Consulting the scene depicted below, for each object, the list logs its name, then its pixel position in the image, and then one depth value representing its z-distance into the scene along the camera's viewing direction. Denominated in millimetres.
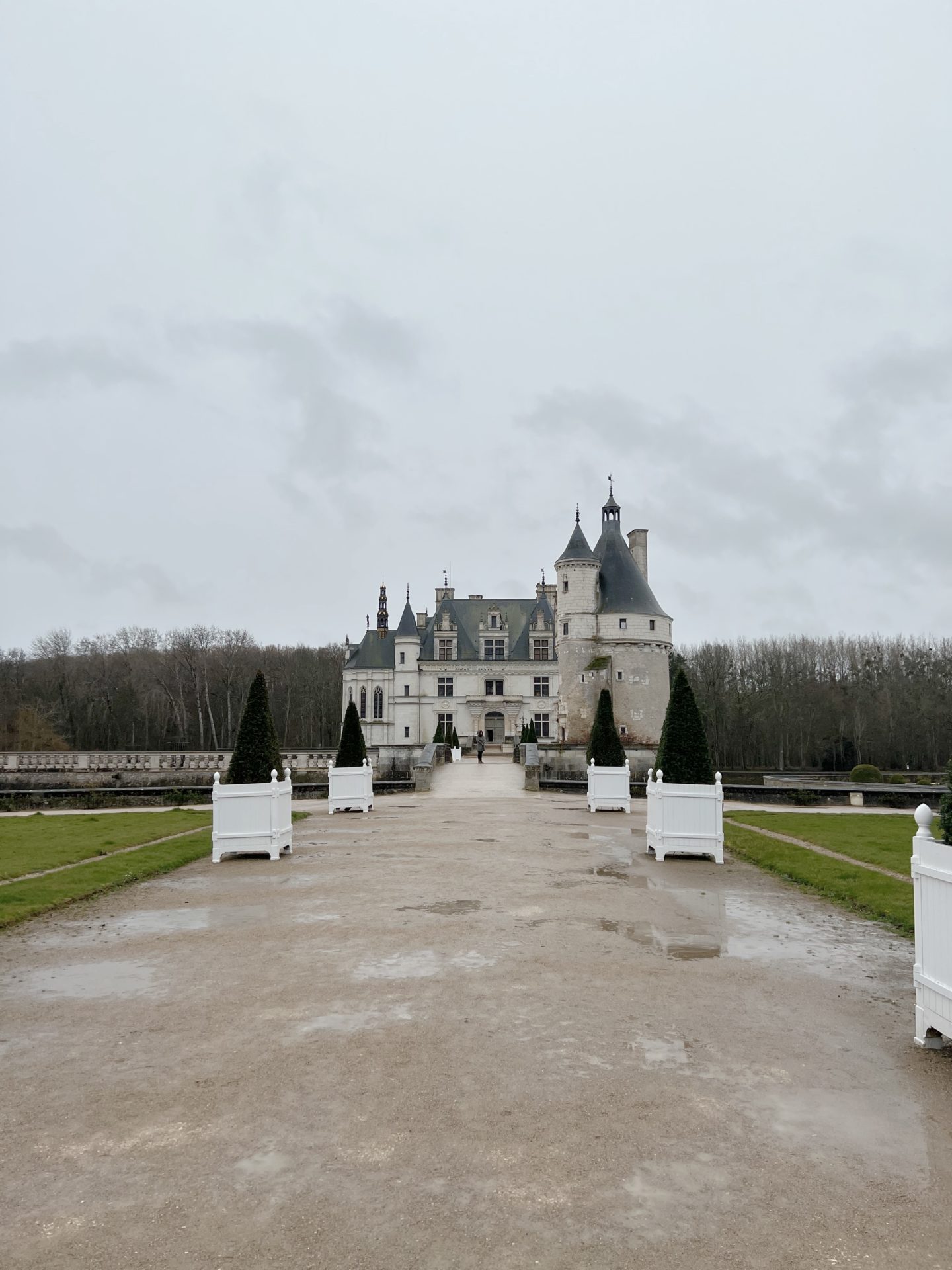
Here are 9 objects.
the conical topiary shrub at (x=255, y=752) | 16203
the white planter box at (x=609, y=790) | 23391
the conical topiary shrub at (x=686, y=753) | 16188
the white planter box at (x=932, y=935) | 5426
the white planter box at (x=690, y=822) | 14633
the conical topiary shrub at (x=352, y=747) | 24797
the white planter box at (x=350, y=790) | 23406
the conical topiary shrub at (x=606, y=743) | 25344
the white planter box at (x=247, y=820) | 14688
